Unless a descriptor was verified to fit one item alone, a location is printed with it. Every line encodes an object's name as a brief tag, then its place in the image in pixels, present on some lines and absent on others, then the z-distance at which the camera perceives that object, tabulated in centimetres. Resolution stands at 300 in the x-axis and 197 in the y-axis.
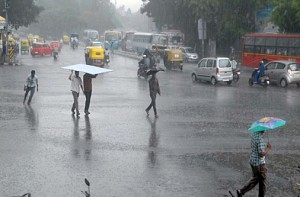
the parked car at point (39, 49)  6078
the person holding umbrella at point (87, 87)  1928
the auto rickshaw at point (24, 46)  6681
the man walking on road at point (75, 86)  1909
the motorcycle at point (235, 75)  3394
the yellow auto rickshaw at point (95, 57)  4503
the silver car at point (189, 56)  5862
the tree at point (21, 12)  5656
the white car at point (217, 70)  3197
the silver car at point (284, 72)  3105
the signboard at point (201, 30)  5738
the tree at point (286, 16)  3956
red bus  3841
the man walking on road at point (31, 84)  2173
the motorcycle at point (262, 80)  3117
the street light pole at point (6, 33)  4476
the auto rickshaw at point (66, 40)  10403
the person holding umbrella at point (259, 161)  933
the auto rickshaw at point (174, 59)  4481
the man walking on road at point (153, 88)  1911
